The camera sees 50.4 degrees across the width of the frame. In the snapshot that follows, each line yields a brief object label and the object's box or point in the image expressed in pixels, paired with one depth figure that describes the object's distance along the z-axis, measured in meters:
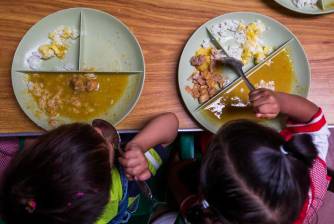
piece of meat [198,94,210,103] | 0.88
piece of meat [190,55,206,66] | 0.89
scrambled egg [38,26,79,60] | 0.88
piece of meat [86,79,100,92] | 0.86
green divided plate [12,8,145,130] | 0.86
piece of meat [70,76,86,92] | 0.86
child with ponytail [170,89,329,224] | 0.70
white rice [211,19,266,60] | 0.91
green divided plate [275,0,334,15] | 0.90
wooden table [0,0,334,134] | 0.87
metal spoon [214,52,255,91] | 0.88
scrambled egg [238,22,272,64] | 0.91
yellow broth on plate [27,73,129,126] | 0.86
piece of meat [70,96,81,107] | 0.86
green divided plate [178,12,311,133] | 0.88
